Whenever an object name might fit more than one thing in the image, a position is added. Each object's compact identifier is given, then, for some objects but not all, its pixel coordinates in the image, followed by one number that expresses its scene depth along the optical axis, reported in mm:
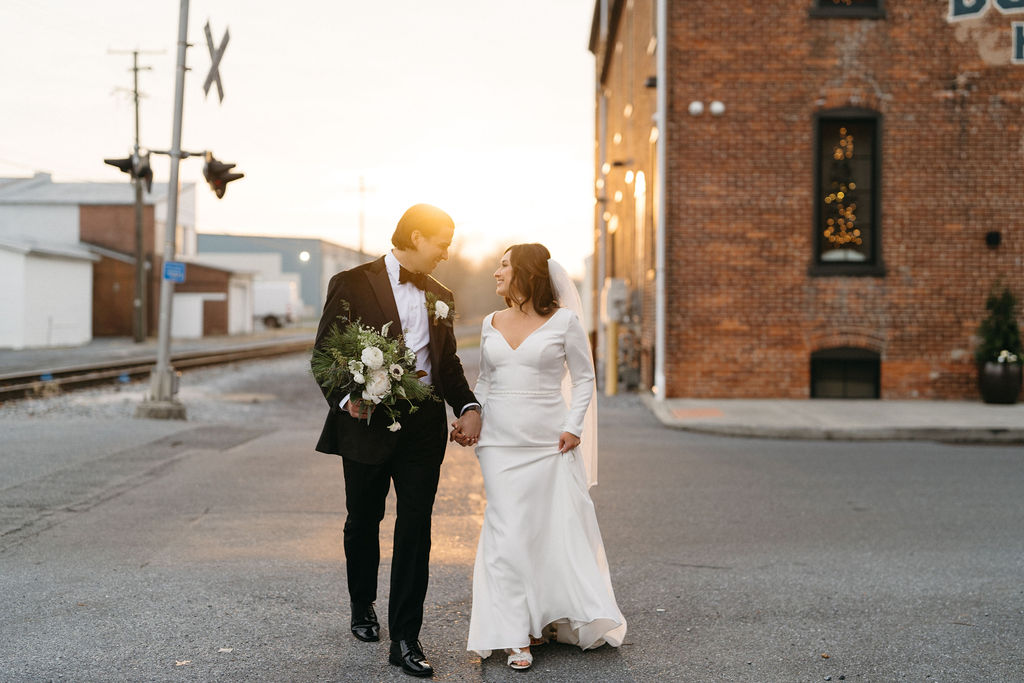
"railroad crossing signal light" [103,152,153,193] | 14039
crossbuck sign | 13820
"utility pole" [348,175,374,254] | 69188
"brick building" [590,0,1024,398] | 15641
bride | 4293
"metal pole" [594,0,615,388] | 21078
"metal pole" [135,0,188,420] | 13977
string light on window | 15953
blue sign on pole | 14407
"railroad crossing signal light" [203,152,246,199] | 13594
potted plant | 15008
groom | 4211
